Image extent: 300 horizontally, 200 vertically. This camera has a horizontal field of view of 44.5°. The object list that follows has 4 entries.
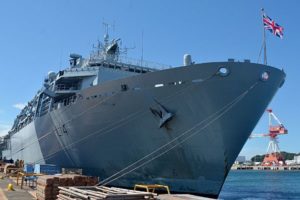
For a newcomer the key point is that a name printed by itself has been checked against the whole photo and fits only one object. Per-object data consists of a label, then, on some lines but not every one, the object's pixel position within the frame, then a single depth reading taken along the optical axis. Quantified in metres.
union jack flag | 17.92
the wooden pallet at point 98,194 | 7.79
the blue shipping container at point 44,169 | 20.86
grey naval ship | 16.92
